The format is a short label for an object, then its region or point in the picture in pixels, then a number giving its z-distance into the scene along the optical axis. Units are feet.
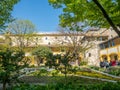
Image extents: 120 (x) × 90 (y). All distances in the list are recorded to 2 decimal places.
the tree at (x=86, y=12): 15.19
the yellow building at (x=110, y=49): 59.36
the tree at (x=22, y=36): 61.60
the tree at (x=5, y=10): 24.44
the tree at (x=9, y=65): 11.22
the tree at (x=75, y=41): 54.81
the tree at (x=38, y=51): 66.88
